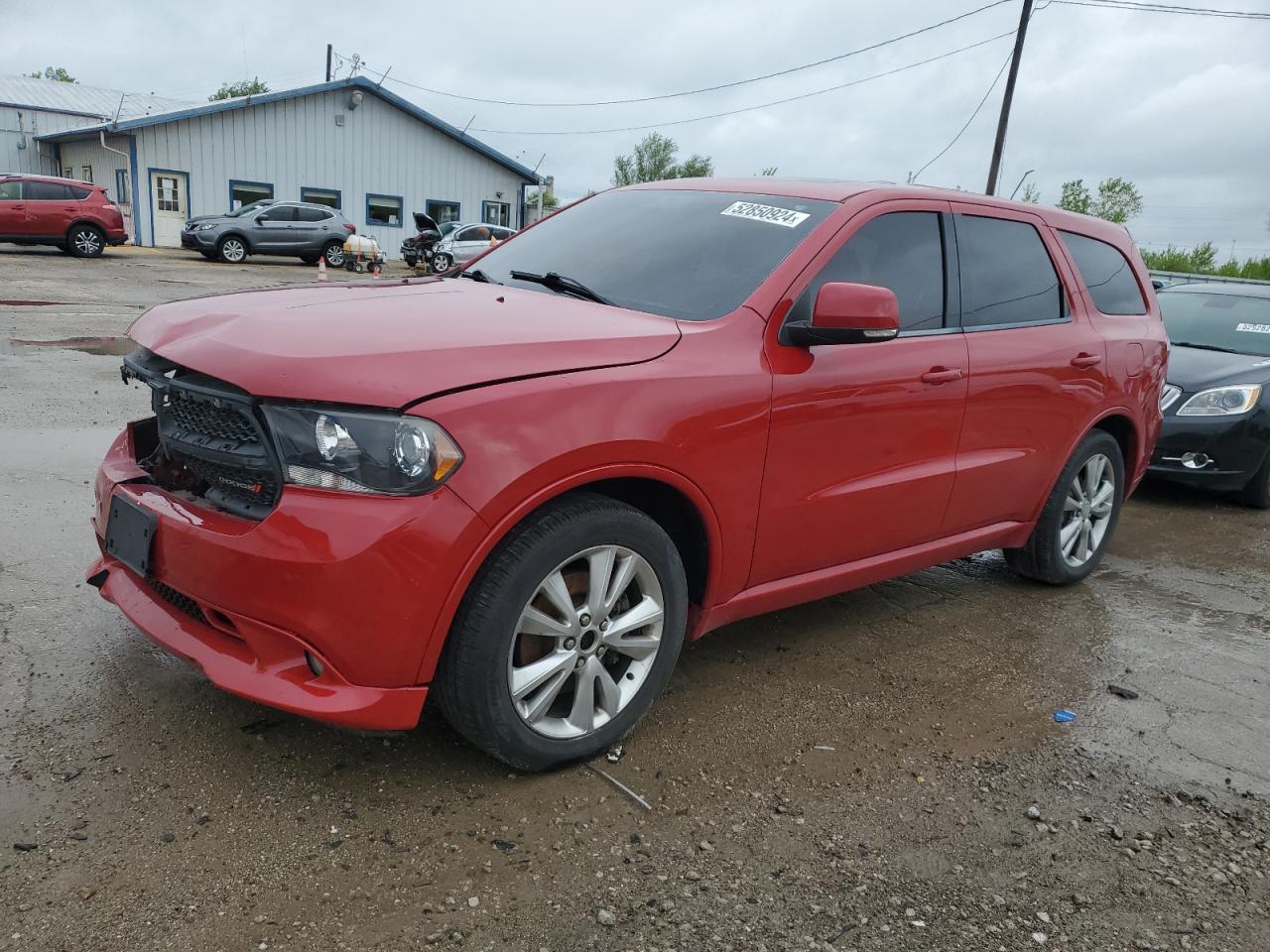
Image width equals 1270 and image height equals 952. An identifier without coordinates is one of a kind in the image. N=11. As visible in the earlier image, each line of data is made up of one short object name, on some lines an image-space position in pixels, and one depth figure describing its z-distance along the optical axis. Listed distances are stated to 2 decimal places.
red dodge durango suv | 2.39
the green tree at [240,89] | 76.75
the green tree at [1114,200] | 51.47
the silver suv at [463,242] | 24.98
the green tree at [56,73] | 88.38
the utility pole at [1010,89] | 24.62
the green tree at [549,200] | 52.78
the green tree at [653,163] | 93.81
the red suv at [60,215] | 21.14
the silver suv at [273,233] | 24.62
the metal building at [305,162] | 29.19
